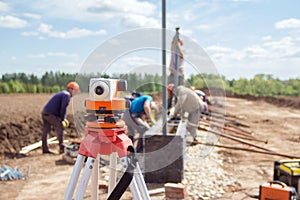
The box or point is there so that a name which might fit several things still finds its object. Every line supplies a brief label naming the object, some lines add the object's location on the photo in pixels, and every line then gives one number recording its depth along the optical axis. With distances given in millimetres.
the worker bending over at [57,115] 7023
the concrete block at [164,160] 5098
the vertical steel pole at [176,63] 7538
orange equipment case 3949
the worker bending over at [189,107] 7716
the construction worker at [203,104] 9000
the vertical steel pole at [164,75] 4041
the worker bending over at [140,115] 5809
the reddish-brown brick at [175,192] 4367
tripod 2355
